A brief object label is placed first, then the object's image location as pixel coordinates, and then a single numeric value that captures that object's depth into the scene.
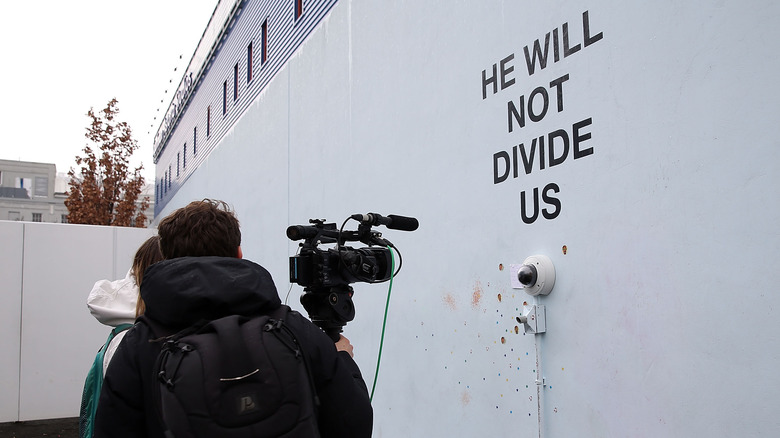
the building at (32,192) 35.41
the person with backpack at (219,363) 1.41
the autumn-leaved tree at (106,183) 17.73
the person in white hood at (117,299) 2.42
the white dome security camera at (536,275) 2.67
